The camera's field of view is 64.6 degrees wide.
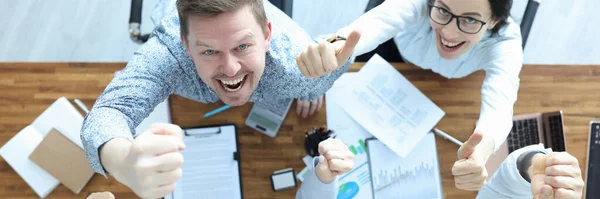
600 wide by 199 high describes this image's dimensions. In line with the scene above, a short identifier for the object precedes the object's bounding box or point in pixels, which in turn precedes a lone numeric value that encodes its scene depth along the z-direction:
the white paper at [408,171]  1.51
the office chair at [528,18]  1.58
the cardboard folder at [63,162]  1.42
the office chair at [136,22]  1.55
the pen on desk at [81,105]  1.47
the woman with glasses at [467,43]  1.31
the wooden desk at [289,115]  1.47
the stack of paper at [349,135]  1.50
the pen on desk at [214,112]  1.49
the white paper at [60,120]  1.44
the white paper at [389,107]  1.53
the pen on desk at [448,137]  1.53
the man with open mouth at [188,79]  0.85
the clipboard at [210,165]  1.45
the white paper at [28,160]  1.42
